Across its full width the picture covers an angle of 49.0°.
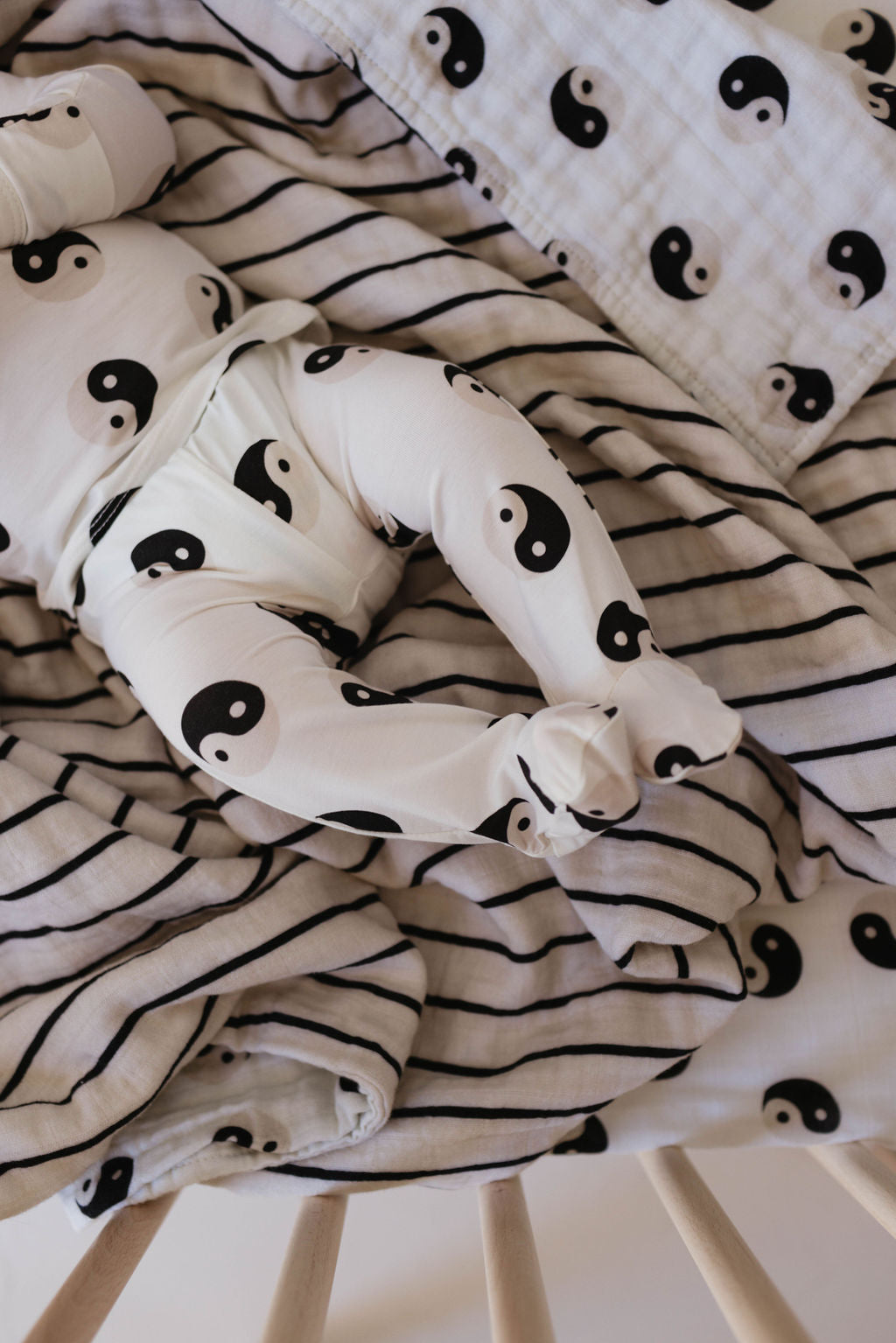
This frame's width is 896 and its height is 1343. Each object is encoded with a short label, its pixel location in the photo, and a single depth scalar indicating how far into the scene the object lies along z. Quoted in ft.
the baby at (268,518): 2.03
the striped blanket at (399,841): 2.41
